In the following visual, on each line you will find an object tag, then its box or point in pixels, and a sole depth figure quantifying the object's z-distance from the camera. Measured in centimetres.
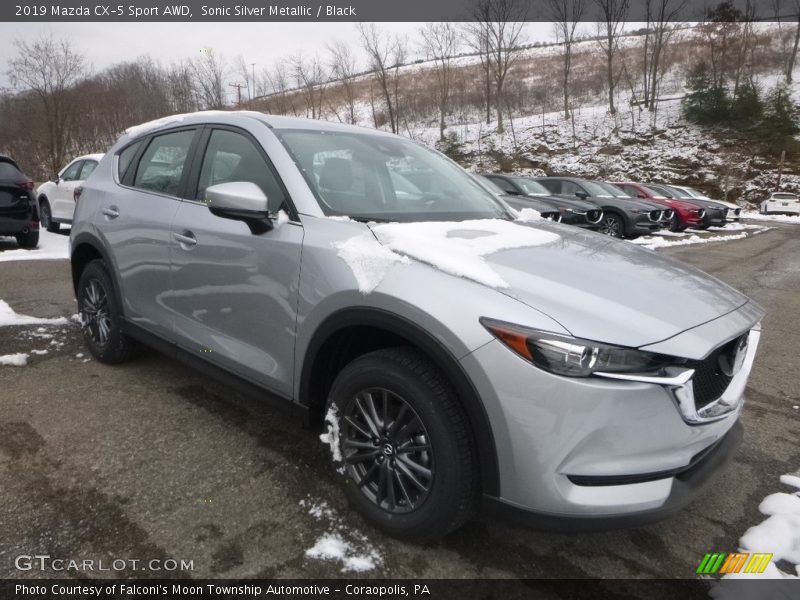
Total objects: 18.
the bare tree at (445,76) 4379
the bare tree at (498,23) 4406
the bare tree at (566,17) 4522
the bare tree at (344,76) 4612
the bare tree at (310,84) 4741
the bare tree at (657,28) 4282
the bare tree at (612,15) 4409
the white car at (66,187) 1044
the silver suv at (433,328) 164
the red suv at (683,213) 1569
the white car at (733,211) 1949
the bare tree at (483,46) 4416
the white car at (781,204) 2552
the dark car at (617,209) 1259
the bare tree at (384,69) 4381
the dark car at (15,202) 791
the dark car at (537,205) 929
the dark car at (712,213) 1678
